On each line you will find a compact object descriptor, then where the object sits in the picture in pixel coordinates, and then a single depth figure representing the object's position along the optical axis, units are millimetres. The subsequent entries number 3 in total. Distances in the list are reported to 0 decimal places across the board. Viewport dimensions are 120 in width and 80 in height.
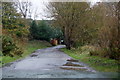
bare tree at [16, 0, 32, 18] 44922
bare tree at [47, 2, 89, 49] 27422
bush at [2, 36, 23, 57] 15014
